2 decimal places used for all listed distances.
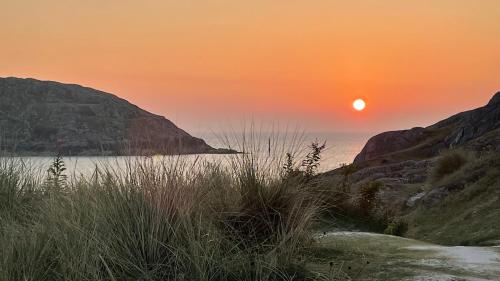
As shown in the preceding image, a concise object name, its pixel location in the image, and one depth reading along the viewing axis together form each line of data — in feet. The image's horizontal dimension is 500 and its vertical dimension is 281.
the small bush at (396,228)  38.86
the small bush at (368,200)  43.47
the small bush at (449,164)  78.74
